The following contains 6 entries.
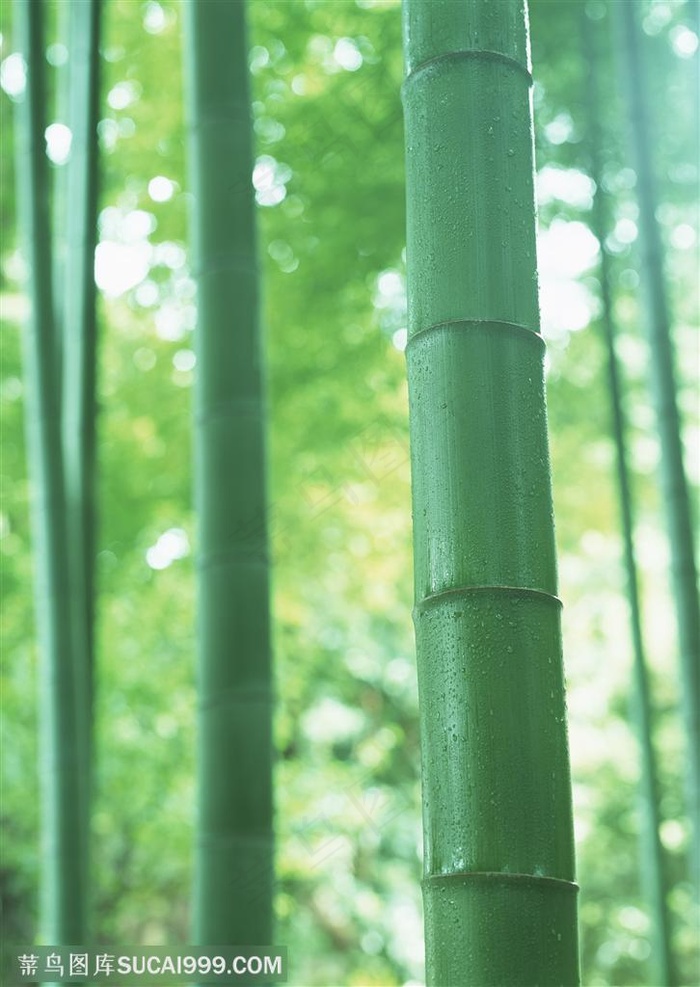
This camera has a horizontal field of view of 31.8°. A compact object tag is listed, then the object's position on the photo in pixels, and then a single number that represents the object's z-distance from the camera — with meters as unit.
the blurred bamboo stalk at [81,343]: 3.52
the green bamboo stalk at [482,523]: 1.12
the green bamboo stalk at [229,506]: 2.44
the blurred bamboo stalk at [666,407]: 3.58
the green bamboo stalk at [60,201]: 3.77
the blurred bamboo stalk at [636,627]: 4.37
